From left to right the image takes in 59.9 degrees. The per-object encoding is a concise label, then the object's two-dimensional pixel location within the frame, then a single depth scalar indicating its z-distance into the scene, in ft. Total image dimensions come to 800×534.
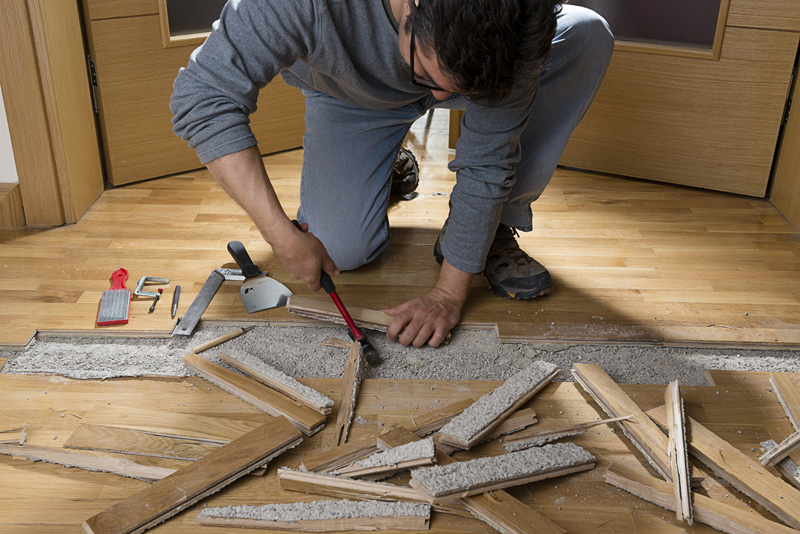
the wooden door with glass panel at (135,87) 7.93
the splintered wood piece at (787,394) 5.05
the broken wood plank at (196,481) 3.98
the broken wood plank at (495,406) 4.63
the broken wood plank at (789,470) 4.52
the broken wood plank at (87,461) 4.41
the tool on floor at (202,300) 5.92
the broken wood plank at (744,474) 4.26
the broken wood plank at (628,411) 4.65
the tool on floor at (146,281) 6.33
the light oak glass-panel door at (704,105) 8.00
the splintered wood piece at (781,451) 4.63
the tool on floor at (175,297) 6.16
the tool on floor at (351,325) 5.33
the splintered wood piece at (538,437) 4.74
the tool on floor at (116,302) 5.97
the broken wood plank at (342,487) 4.25
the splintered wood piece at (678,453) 4.22
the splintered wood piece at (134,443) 4.58
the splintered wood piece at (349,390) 4.82
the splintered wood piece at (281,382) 4.91
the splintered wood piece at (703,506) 4.11
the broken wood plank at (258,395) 4.83
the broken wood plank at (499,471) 4.18
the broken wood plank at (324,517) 4.09
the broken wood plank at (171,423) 4.73
